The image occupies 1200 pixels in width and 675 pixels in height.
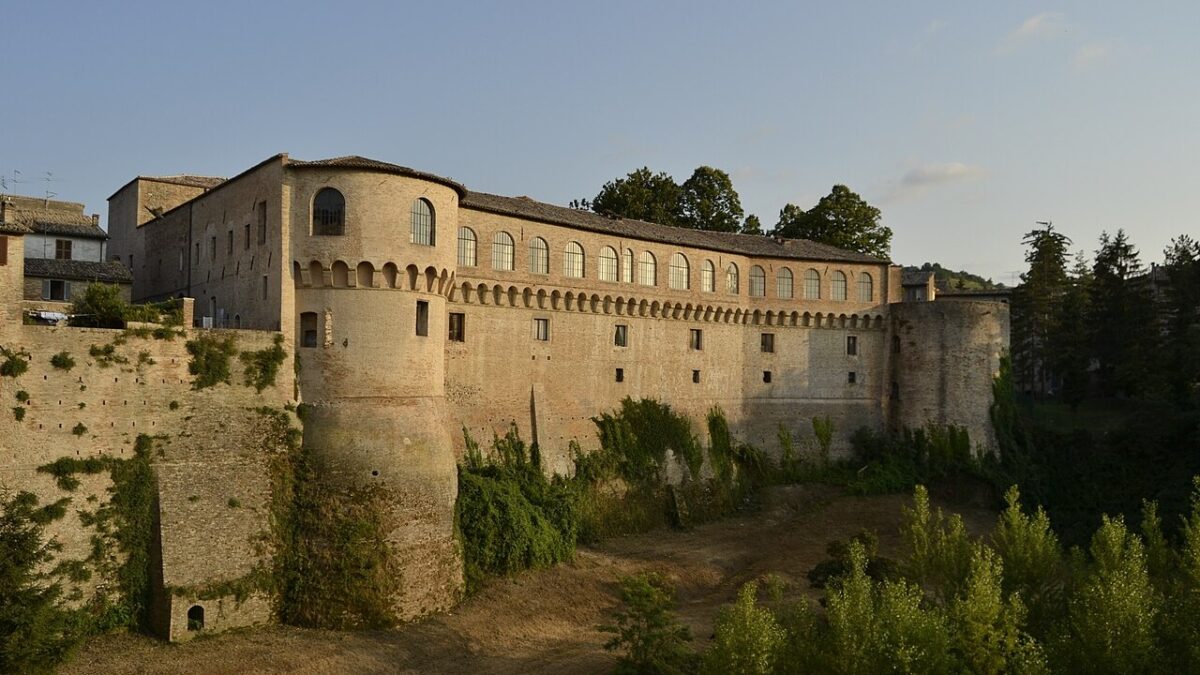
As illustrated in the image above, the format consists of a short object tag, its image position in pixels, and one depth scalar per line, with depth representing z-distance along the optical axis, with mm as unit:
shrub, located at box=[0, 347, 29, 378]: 22125
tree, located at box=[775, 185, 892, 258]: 53312
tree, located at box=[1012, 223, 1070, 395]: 57500
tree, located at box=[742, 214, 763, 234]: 55531
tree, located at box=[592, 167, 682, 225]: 52750
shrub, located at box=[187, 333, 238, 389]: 24984
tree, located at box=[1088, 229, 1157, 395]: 51406
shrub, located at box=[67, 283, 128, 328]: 24516
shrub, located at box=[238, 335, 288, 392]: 25734
